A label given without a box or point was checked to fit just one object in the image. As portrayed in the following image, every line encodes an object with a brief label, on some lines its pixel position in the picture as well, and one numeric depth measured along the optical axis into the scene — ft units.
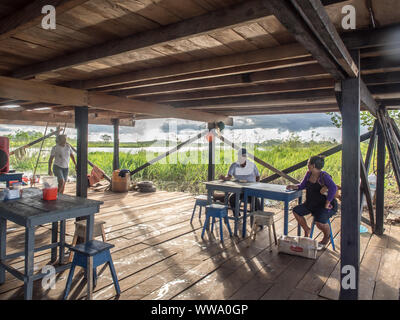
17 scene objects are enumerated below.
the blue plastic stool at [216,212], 14.24
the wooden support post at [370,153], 15.44
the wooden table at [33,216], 8.29
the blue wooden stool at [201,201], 17.10
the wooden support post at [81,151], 14.85
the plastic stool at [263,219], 13.62
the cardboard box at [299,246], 12.39
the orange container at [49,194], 9.97
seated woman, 13.06
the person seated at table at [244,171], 17.75
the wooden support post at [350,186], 8.23
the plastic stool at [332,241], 13.57
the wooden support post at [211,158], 24.26
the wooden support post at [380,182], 15.88
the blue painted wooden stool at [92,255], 8.52
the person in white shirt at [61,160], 19.43
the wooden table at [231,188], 15.11
